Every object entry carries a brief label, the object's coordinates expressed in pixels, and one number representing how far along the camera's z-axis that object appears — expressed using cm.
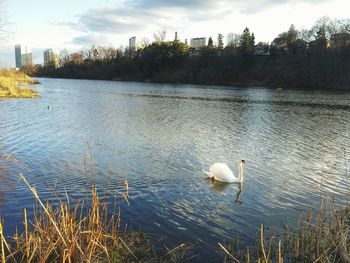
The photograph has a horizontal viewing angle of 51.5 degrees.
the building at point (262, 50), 10749
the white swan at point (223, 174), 1255
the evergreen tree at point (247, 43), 10175
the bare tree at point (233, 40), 10844
